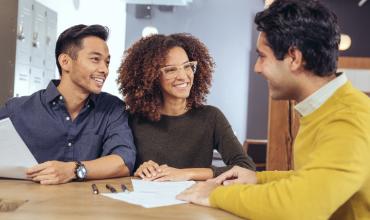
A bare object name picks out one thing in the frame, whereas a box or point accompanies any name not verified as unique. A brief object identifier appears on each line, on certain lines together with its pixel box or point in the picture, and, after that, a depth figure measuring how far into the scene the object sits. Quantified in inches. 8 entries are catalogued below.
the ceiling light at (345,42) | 270.9
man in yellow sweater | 39.2
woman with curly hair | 81.8
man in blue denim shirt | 74.5
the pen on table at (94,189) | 52.9
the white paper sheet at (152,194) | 48.4
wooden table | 41.8
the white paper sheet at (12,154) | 60.8
